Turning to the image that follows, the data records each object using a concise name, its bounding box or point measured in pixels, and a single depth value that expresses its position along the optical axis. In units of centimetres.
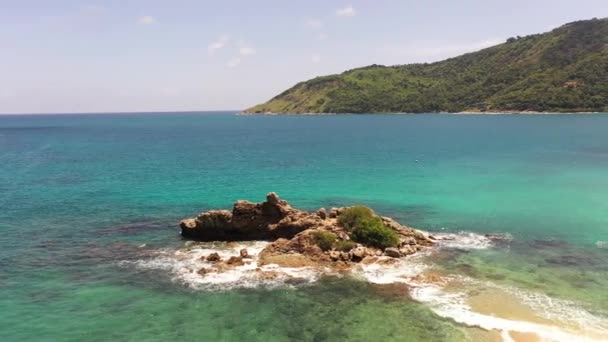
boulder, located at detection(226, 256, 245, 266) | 4588
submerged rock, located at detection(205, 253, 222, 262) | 4728
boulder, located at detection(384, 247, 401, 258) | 4772
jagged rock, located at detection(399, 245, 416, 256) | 4847
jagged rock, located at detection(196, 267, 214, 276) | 4375
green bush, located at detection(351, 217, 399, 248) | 4947
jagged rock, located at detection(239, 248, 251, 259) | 4800
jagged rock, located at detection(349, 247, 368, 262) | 4691
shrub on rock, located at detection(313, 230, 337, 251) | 4800
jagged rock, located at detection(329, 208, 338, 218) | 5411
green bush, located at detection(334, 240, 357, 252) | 4784
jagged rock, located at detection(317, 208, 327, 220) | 5381
